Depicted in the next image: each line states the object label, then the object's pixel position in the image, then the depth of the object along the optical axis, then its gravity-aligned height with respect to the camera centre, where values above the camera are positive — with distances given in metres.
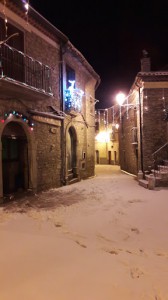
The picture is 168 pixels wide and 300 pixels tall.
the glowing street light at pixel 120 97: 13.12 +3.48
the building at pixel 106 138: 23.60 +1.64
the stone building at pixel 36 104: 6.67 +1.84
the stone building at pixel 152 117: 10.19 +1.70
